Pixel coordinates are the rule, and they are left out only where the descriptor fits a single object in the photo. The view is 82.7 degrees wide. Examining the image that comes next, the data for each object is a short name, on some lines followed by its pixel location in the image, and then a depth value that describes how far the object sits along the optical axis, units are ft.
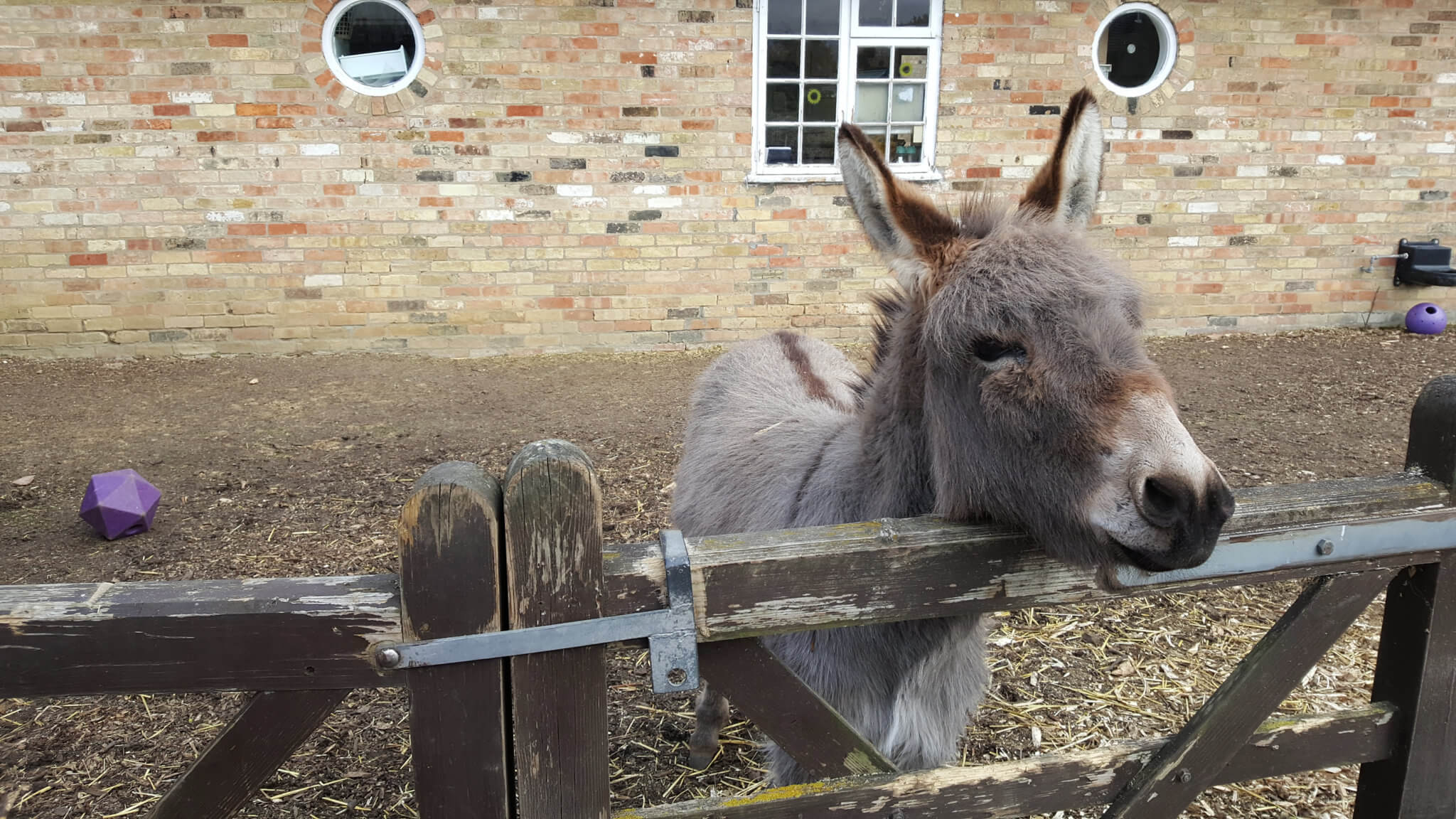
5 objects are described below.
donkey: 4.22
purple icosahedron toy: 13.89
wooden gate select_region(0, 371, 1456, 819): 3.87
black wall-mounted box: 29.17
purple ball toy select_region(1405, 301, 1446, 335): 29.40
